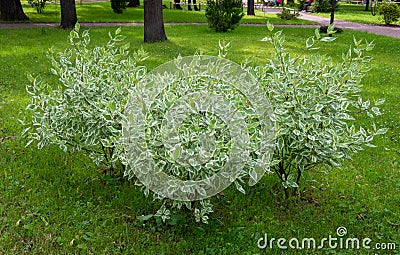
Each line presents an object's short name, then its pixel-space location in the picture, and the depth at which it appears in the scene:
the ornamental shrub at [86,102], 3.69
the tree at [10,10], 18.31
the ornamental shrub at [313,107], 3.46
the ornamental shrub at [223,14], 17.00
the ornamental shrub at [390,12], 22.36
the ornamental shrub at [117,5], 24.41
